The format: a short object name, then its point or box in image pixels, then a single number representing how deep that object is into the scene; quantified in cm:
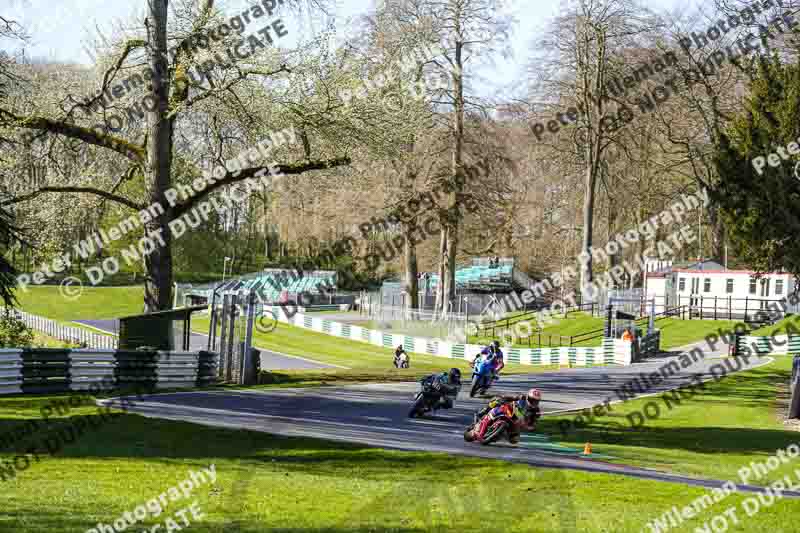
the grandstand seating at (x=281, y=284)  7125
